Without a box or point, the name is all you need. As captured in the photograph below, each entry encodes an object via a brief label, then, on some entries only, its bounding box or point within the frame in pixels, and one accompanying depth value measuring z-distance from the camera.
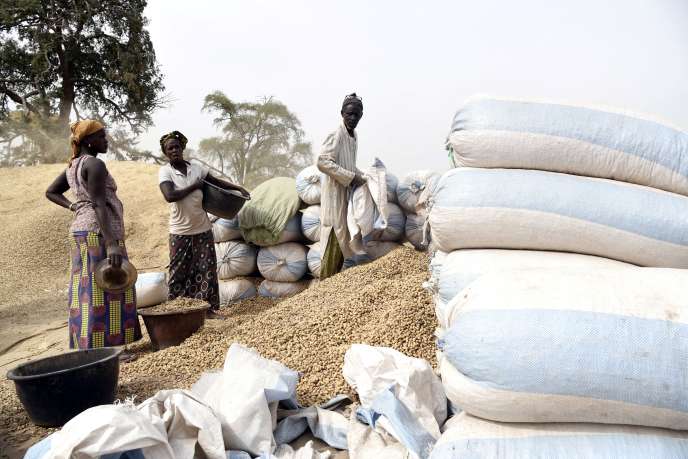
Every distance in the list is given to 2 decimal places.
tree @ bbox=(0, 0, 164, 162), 12.66
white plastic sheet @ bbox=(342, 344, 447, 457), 1.68
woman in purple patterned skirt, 2.92
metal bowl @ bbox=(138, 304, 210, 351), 3.19
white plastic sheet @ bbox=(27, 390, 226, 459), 1.36
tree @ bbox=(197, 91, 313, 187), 14.36
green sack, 4.51
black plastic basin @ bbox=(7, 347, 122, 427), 2.04
